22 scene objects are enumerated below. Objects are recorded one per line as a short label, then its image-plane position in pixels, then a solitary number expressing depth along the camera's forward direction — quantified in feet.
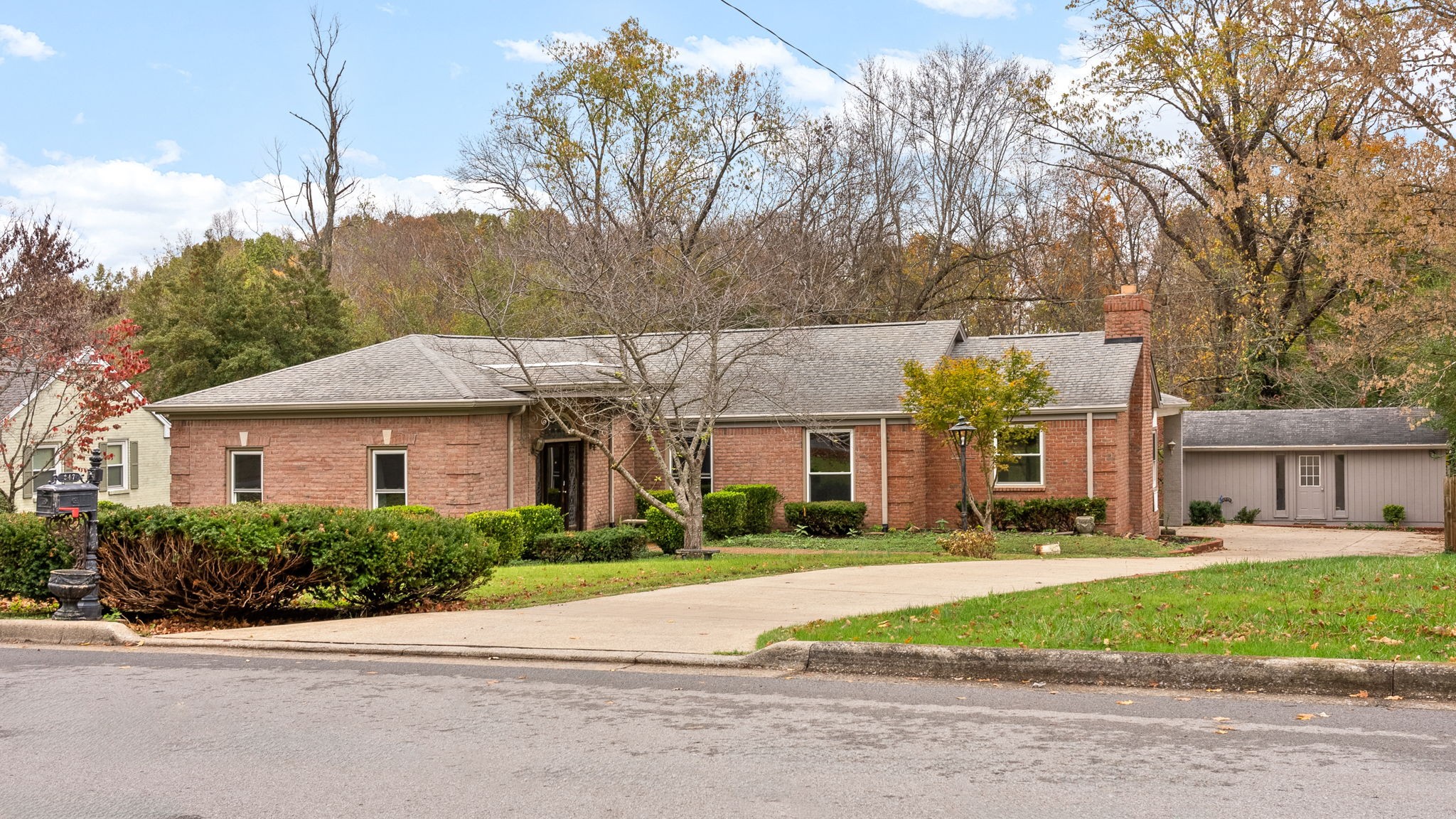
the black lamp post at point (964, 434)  75.82
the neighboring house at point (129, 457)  101.40
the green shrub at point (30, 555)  40.47
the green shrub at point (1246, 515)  118.62
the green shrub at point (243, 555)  38.58
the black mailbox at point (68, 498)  38.29
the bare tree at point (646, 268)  67.10
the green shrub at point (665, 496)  81.35
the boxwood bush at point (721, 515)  81.92
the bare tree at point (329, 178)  145.48
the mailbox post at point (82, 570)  38.11
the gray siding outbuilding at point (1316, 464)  112.37
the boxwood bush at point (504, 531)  65.87
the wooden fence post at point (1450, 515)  68.18
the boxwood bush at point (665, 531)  74.08
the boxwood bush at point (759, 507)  85.61
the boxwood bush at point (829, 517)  85.05
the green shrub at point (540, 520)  70.23
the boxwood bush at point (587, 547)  67.97
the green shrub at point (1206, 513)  116.78
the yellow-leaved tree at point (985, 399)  75.46
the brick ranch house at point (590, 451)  75.36
